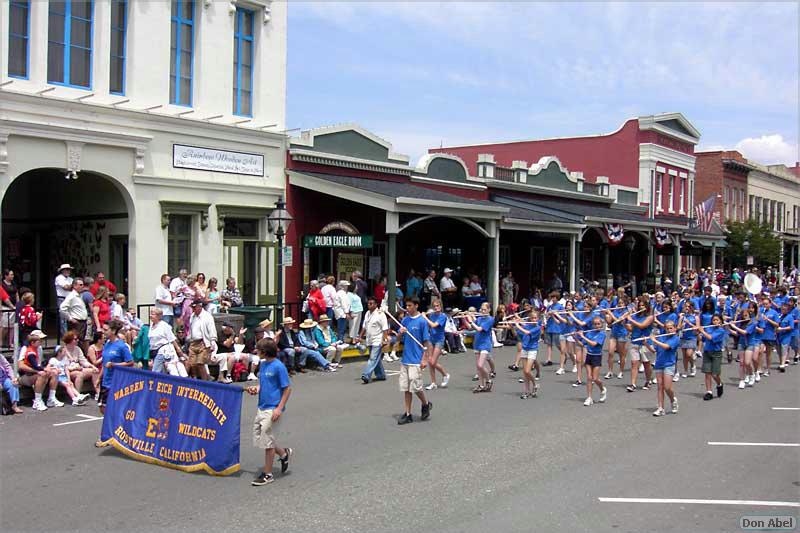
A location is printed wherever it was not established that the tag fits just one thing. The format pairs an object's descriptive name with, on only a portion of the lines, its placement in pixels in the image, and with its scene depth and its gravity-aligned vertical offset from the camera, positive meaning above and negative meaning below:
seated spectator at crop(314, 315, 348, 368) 17.64 -1.43
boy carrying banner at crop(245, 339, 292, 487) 8.46 -1.33
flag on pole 38.75 +3.27
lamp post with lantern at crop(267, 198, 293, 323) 18.02 +1.29
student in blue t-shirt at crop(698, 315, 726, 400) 14.30 -1.16
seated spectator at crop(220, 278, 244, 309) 17.93 -0.44
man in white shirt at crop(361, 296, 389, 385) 15.81 -1.17
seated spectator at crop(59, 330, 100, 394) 13.15 -1.49
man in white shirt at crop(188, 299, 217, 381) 14.06 -1.11
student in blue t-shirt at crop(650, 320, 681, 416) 12.60 -1.29
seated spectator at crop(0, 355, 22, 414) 12.03 -1.63
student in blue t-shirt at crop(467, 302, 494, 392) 14.65 -1.17
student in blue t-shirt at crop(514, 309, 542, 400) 14.12 -1.16
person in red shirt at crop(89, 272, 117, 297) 15.49 -0.19
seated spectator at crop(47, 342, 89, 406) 12.86 -1.63
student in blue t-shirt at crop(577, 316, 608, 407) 13.66 -1.23
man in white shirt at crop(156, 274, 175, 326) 16.31 -0.52
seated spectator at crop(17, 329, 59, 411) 12.58 -1.53
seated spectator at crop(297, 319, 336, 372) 17.14 -1.40
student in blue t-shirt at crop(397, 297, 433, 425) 11.84 -1.34
